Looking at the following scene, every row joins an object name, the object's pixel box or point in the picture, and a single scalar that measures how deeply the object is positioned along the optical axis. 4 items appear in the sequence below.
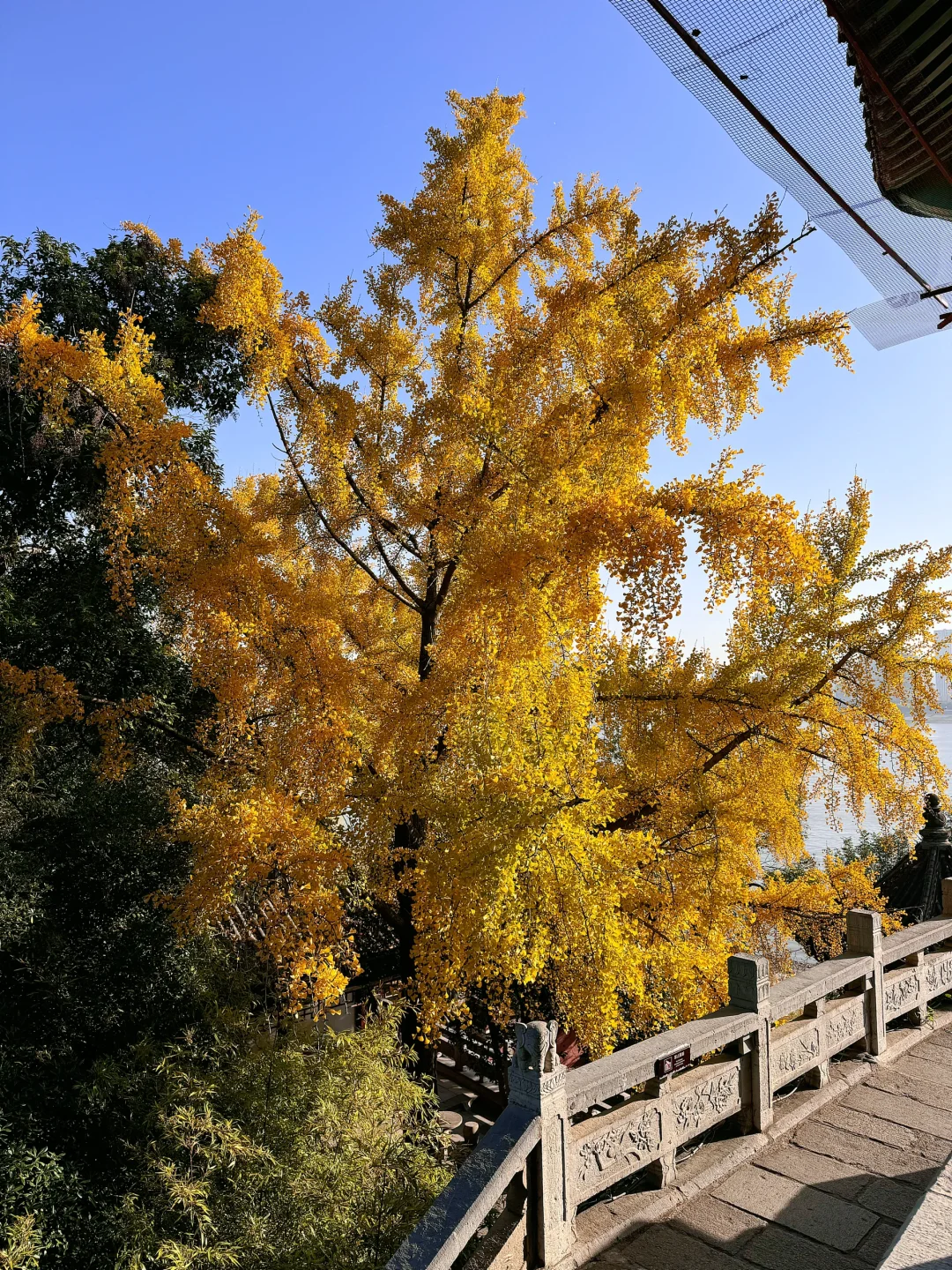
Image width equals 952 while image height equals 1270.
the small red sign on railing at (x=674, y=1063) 4.39
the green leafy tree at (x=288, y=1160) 4.22
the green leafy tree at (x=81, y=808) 6.36
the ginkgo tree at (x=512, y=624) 6.36
